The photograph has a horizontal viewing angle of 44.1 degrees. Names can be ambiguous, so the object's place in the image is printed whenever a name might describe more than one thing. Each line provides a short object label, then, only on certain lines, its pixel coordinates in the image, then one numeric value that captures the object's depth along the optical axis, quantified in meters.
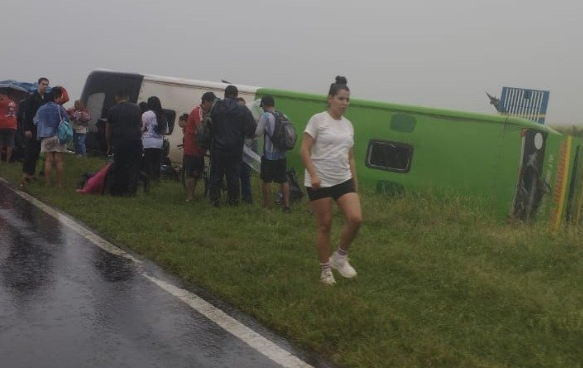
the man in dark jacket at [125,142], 11.27
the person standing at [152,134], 12.48
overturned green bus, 12.62
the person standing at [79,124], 18.36
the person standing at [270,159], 10.63
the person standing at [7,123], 15.57
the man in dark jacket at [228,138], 10.54
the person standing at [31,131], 12.66
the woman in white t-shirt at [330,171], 6.40
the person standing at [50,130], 11.87
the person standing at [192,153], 11.27
